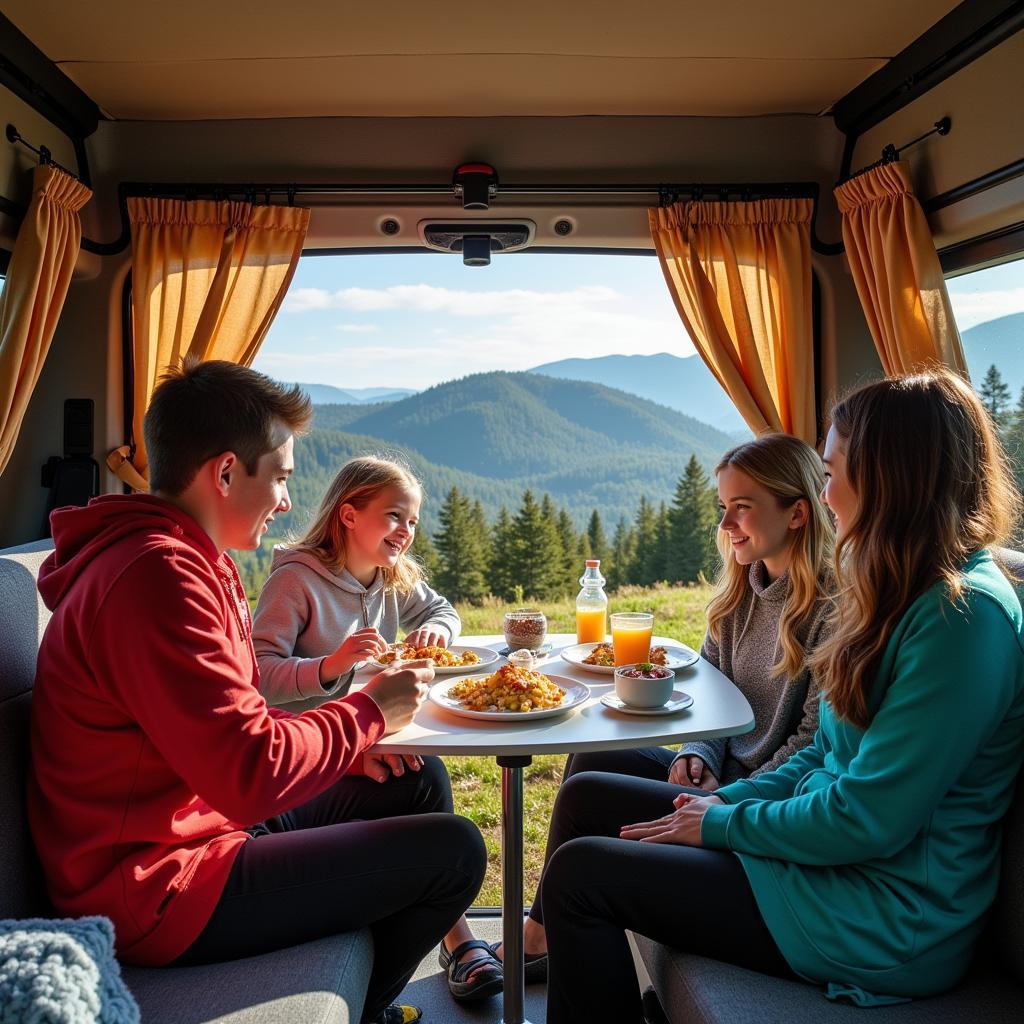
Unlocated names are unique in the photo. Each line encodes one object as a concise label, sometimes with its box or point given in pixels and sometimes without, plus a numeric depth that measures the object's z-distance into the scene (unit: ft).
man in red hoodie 4.00
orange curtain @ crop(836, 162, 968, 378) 8.20
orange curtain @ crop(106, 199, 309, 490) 9.23
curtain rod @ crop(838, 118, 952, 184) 7.86
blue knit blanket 2.93
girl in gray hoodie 6.88
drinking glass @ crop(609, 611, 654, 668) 6.39
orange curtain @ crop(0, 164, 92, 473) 7.73
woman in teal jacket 4.00
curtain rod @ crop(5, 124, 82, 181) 7.78
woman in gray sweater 6.21
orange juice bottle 7.48
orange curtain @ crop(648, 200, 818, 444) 9.44
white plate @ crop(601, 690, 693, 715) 5.48
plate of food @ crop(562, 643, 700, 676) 6.53
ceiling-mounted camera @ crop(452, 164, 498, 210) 9.21
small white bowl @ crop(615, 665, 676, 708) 5.47
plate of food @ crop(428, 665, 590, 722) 5.37
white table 4.97
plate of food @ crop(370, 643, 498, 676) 6.49
